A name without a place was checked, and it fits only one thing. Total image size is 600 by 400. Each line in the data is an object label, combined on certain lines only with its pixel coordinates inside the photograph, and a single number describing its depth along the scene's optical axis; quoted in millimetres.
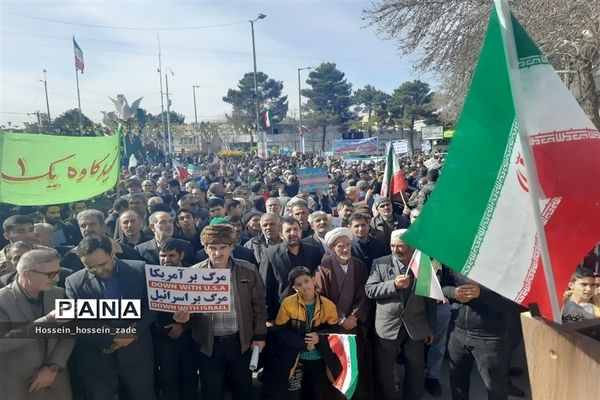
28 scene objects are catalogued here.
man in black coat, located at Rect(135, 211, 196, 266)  4273
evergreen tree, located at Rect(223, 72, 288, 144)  63406
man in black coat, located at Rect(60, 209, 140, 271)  4059
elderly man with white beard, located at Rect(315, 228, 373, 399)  3508
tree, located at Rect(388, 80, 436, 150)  45094
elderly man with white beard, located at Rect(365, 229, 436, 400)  3314
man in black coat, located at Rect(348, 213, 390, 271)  4469
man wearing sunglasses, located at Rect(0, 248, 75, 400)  2764
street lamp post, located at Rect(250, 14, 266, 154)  25047
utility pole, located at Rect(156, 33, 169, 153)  34094
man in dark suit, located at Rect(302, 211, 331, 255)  4864
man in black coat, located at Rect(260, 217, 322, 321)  3812
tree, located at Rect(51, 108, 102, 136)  29203
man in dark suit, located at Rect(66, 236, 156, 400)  3057
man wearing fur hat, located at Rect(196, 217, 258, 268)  3973
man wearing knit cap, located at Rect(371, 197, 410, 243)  5469
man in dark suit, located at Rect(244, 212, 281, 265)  4771
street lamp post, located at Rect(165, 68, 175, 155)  30703
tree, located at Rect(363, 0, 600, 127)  6402
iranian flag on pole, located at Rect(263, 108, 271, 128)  31316
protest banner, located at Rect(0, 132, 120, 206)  4926
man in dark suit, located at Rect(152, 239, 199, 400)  3299
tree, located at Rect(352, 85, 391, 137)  58312
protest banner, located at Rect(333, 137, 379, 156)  21422
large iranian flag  1563
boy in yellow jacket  3182
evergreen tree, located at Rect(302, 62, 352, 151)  60094
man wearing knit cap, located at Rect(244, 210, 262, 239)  5555
